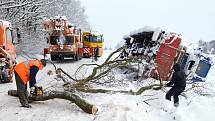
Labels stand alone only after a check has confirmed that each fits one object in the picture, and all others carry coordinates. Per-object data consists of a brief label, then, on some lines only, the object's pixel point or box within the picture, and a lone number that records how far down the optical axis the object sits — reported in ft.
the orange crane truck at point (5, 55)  44.12
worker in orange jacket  28.40
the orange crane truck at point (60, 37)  78.02
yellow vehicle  104.22
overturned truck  44.86
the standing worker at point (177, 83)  32.94
